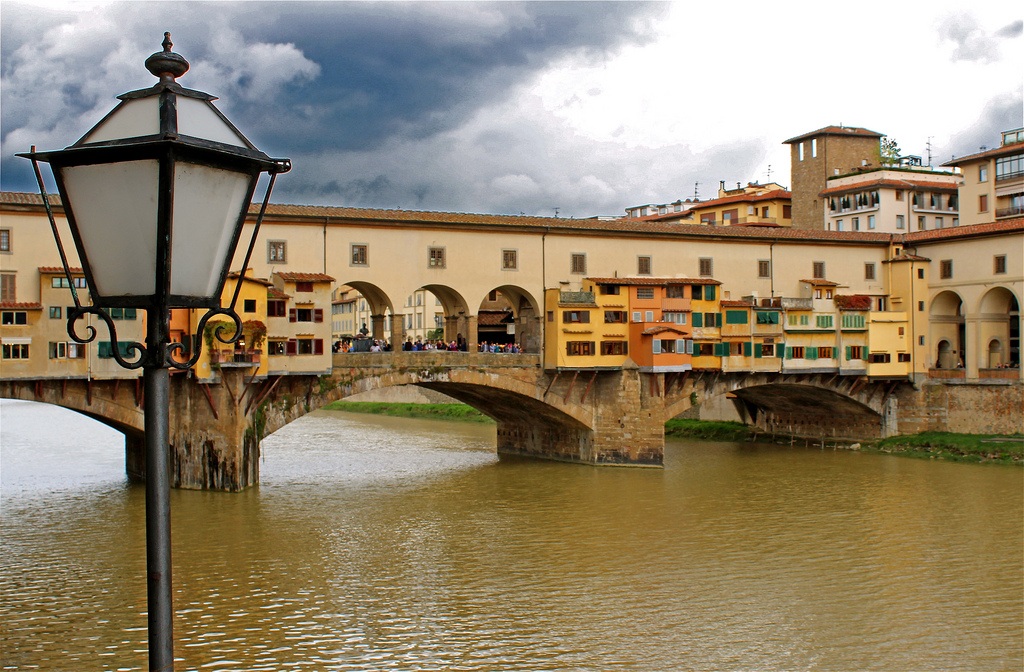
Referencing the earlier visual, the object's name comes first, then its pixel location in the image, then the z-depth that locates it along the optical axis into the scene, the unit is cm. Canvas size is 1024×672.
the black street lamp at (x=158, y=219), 335
